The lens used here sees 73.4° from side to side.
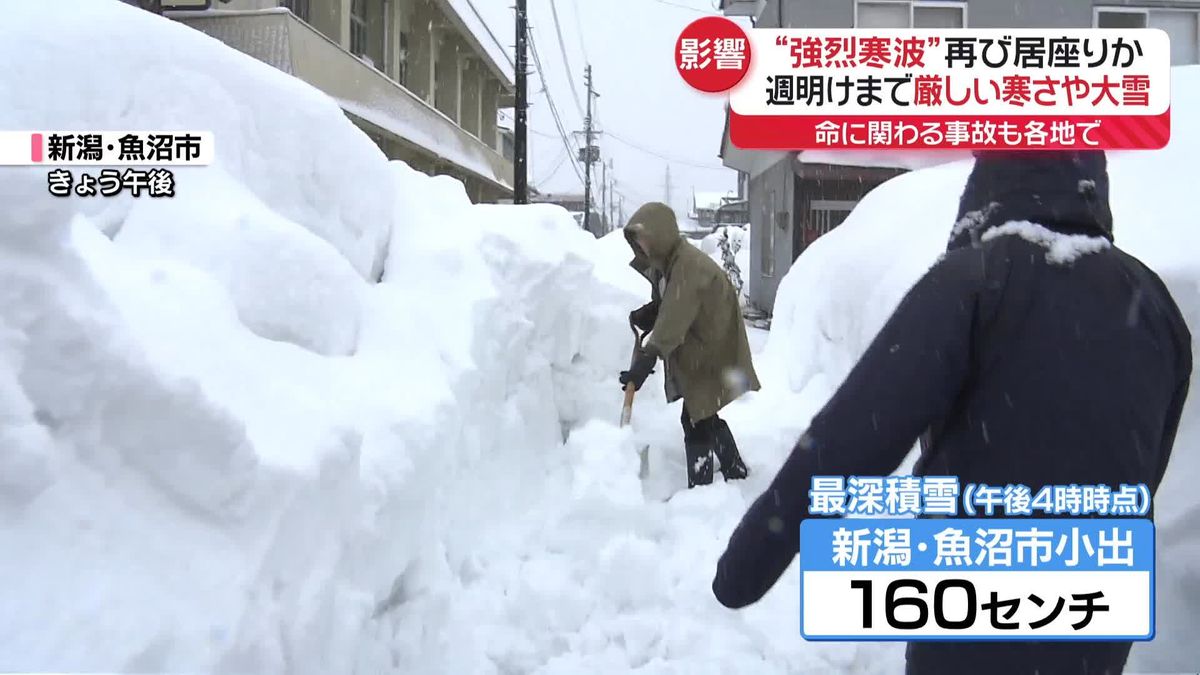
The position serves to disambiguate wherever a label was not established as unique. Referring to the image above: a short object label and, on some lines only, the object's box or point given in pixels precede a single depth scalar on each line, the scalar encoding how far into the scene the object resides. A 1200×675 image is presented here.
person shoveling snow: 4.12
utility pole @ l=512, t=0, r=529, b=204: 9.31
